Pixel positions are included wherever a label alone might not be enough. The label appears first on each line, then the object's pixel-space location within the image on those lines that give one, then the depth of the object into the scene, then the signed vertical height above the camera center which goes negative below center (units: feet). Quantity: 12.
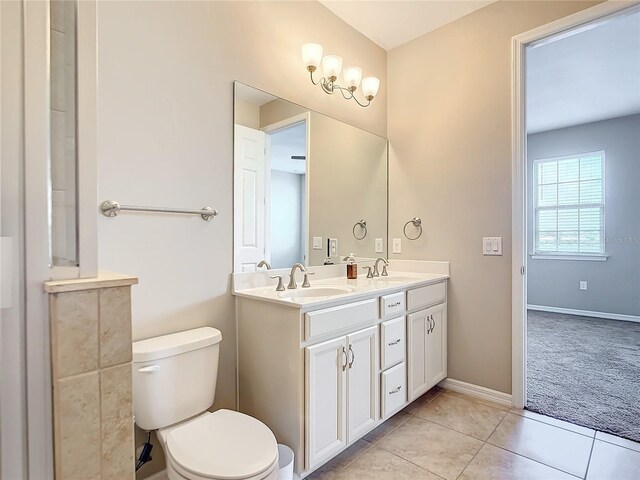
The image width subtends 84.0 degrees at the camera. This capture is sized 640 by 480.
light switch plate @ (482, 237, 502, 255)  7.64 -0.16
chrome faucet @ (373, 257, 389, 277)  8.45 -0.73
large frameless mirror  6.23 +1.10
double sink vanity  4.99 -1.91
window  15.21 +1.52
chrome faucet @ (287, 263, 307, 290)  6.40 -0.75
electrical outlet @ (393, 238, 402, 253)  9.30 -0.18
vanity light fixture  6.87 +3.48
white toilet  3.70 -2.33
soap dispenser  7.95 -0.73
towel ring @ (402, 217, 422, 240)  8.91 +0.38
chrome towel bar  4.54 +0.40
